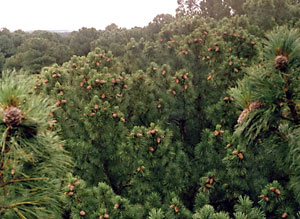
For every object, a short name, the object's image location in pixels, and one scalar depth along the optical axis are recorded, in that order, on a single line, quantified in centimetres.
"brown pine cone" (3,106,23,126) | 113
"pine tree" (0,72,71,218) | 117
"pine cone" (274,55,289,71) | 137
